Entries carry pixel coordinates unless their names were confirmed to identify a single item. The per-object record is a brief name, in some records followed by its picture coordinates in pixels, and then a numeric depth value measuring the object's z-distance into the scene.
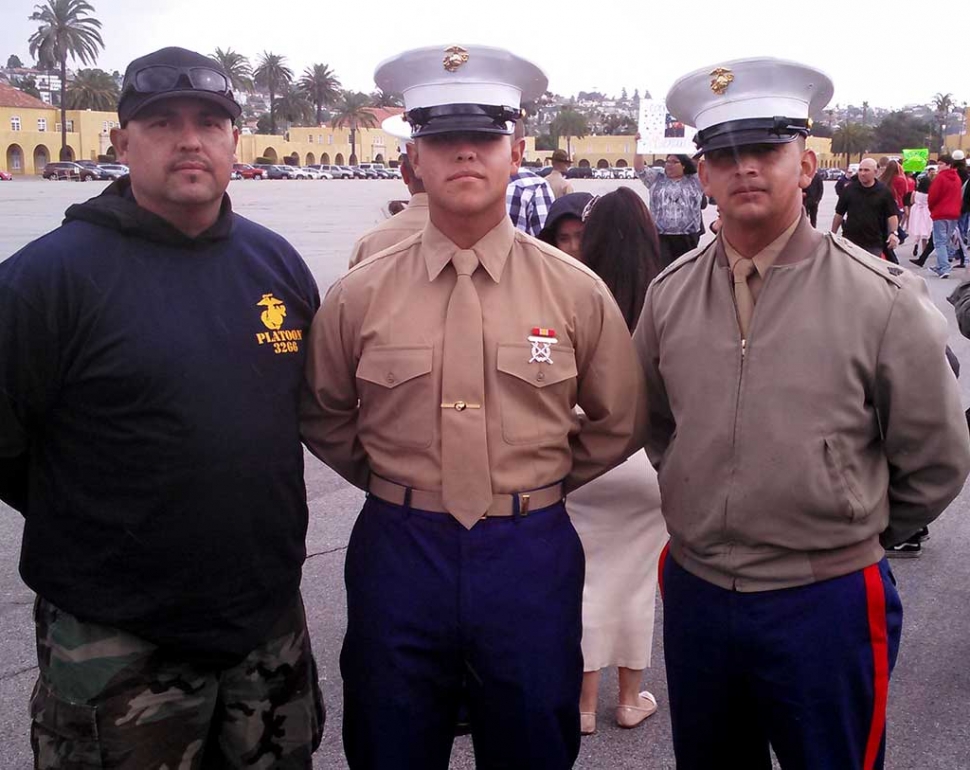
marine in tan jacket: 2.23
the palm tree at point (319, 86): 107.81
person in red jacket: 14.89
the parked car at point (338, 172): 81.81
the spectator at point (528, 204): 7.07
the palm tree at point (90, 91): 89.81
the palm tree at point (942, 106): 100.05
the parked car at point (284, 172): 71.54
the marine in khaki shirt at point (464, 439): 2.38
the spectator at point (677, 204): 9.97
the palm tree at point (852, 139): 93.69
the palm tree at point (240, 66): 94.81
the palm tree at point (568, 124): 110.31
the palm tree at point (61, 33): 82.06
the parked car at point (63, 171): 58.75
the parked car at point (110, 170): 59.19
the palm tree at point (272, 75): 103.44
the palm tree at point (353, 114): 106.94
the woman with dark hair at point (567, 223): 4.09
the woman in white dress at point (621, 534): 3.46
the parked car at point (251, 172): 70.64
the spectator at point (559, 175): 10.48
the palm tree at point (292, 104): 106.94
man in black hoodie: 2.22
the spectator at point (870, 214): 11.27
